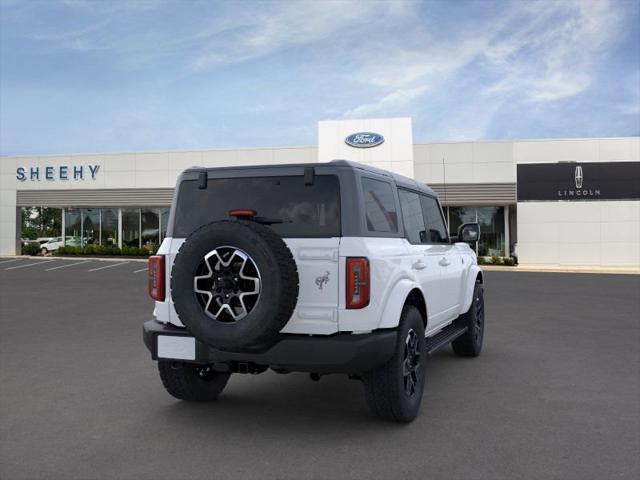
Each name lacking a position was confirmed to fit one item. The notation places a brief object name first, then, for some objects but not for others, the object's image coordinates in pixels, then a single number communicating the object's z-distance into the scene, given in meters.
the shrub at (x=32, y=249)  34.88
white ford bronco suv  3.98
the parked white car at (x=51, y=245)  35.72
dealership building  27.77
